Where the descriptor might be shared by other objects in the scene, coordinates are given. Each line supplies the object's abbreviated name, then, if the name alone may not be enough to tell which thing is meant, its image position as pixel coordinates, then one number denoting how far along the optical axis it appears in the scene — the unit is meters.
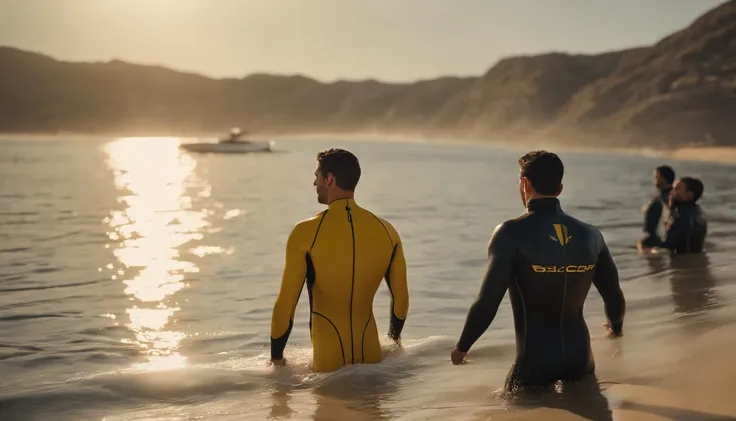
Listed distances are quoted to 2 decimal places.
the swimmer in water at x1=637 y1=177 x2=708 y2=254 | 11.89
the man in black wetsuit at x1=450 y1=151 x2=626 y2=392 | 4.46
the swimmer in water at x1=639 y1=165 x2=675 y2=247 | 12.93
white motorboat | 117.31
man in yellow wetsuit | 5.37
